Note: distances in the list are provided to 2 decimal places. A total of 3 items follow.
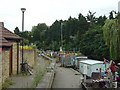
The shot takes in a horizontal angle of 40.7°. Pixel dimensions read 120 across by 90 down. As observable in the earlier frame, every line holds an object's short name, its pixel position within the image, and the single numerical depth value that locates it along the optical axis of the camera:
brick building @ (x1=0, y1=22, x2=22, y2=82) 10.45
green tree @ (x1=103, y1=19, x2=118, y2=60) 21.14
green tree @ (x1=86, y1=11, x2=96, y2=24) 65.16
